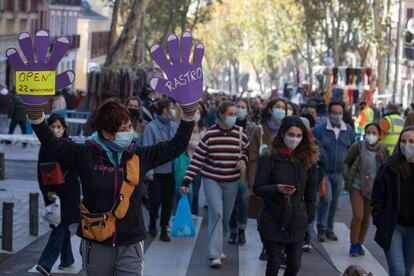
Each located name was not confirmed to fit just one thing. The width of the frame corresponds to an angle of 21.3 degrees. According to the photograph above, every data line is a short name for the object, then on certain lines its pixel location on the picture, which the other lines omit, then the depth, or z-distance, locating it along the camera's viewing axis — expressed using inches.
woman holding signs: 271.3
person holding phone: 347.3
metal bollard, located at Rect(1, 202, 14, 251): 447.8
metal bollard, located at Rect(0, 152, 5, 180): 727.5
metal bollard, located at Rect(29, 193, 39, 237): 498.3
